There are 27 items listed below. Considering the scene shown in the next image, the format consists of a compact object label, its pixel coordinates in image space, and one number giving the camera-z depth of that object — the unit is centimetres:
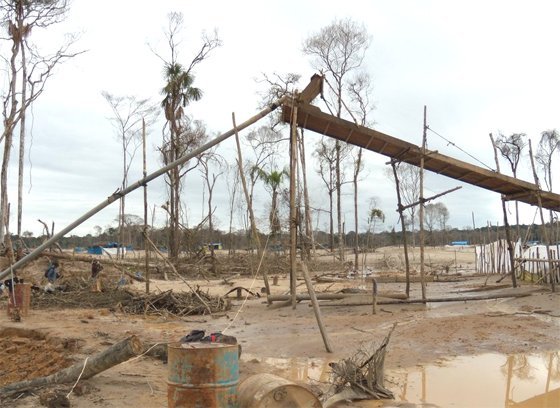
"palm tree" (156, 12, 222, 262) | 3099
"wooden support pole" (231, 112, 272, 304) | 1282
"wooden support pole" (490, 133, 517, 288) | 1581
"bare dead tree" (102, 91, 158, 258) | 3375
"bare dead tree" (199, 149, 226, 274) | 3162
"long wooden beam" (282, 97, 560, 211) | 1205
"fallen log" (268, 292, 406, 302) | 1355
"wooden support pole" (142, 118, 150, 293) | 1434
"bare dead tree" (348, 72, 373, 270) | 3318
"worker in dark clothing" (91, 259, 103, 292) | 1827
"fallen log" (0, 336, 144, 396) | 572
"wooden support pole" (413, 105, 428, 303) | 1317
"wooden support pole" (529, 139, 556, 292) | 1486
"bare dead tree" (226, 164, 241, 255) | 4260
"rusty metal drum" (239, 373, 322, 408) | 461
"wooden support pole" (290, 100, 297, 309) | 1038
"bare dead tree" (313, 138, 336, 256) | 4062
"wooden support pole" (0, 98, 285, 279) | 805
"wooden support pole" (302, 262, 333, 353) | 849
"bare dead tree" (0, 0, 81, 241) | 2014
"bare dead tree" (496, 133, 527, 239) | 3397
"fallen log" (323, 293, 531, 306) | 1330
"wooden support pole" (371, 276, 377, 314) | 1204
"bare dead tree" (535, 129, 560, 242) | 3766
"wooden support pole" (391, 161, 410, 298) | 1419
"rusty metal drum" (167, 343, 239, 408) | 461
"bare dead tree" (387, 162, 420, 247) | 4428
